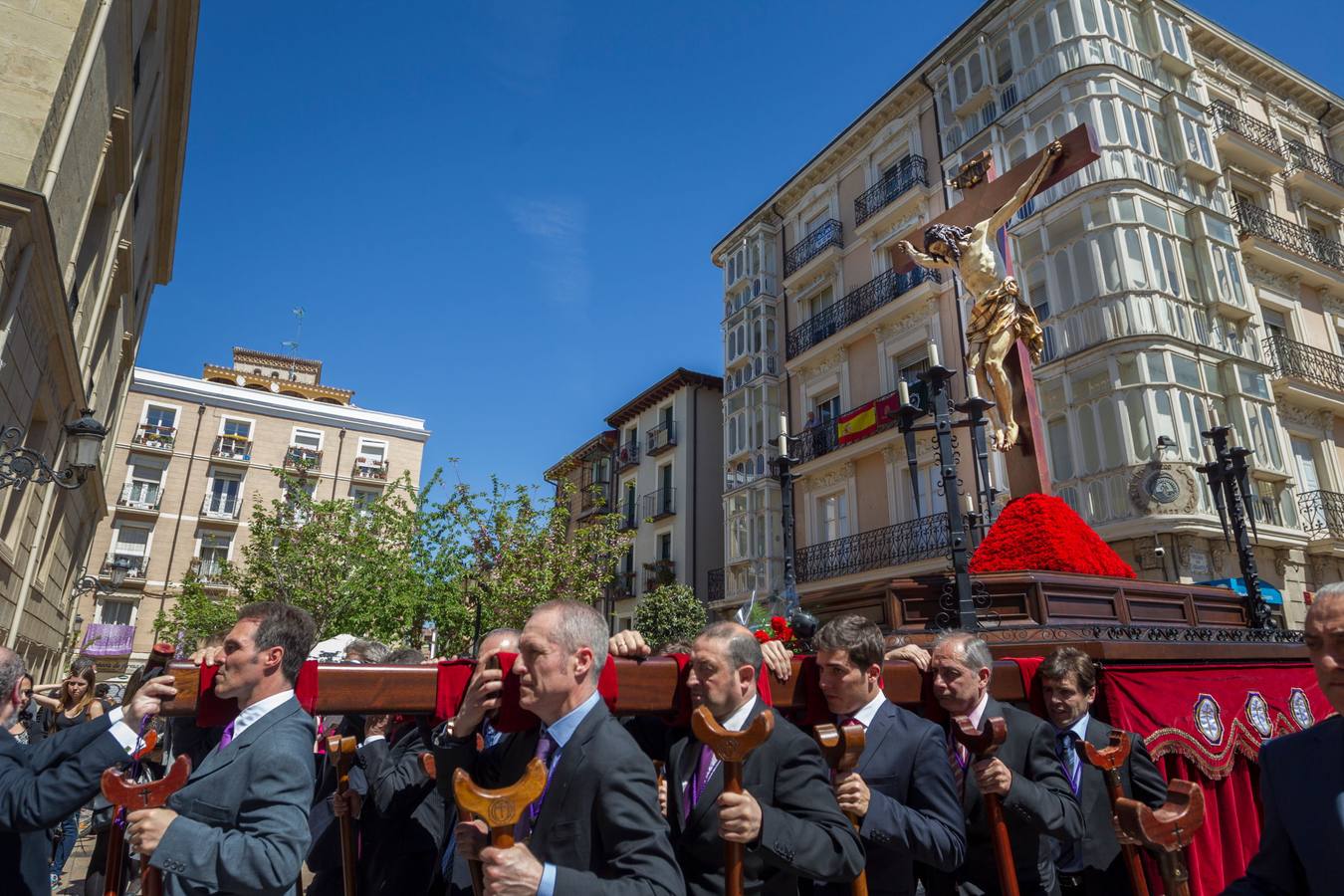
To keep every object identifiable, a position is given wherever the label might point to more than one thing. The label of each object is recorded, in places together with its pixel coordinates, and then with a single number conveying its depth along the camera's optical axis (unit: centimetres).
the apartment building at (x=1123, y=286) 1518
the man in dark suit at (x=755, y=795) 222
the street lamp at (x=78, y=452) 821
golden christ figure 809
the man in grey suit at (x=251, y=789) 211
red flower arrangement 612
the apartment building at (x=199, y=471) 3359
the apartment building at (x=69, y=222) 807
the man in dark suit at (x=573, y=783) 179
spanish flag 1964
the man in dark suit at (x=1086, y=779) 353
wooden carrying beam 249
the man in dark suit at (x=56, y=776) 263
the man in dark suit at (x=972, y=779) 315
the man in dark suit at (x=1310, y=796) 189
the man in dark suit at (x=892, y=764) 259
